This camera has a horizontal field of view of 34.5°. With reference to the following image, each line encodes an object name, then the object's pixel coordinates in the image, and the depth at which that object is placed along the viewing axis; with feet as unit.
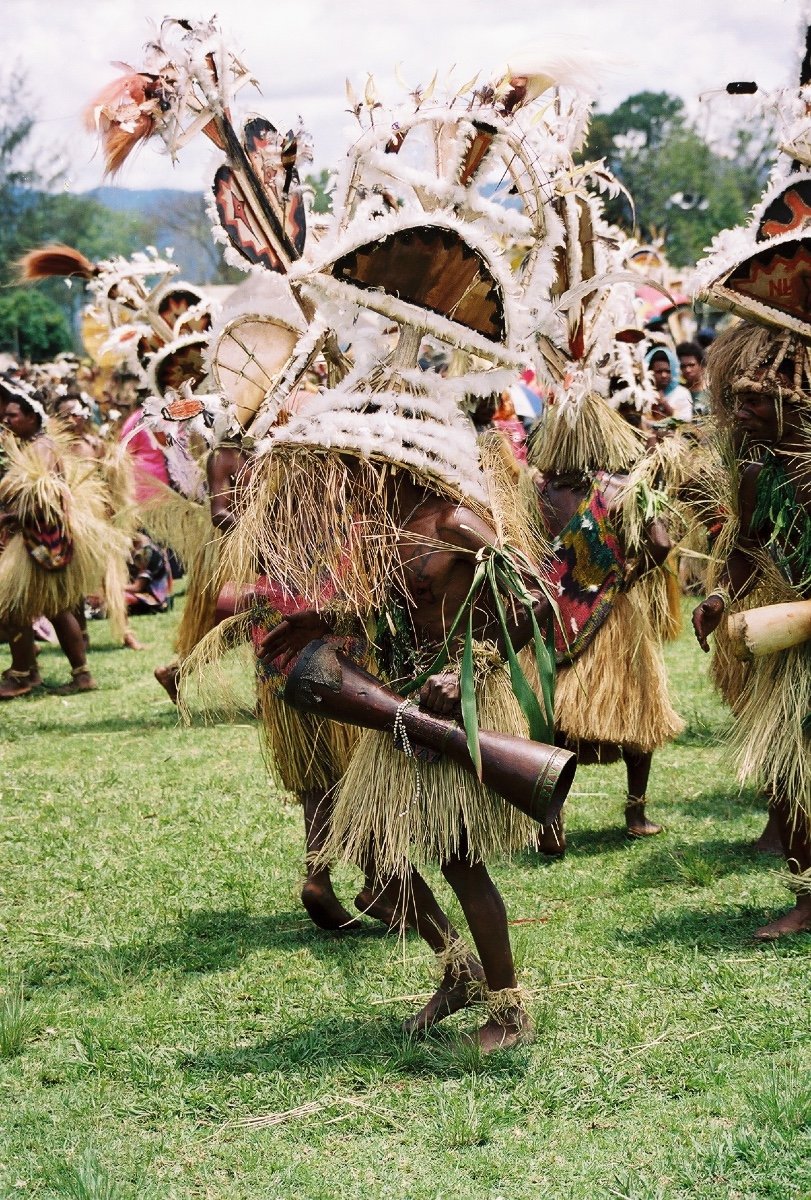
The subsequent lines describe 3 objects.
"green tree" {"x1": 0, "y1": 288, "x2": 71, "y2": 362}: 119.24
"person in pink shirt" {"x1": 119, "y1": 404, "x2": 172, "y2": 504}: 24.36
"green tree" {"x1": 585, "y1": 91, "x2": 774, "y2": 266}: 120.37
